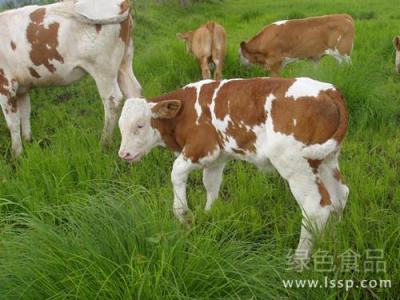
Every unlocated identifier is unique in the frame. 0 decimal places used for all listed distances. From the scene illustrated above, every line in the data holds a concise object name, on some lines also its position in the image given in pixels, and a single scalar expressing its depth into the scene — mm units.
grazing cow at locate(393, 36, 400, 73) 8764
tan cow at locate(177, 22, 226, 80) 8562
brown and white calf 3533
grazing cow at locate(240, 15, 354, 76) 9250
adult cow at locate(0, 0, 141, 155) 6023
